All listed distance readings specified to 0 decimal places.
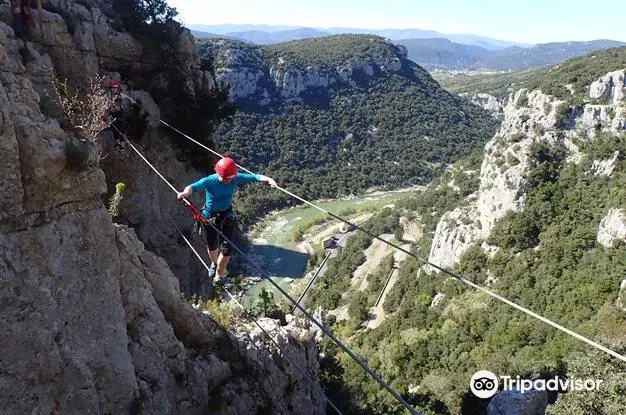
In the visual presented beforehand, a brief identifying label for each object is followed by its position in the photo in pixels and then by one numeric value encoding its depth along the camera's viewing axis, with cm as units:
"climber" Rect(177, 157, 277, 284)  702
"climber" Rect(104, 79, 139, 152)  1231
